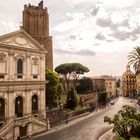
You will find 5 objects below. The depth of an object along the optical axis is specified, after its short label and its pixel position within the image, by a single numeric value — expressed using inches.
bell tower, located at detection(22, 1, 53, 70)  1672.4
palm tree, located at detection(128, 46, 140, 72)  1083.9
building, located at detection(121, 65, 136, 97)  2971.0
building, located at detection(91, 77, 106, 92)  2545.6
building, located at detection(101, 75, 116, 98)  2668.1
